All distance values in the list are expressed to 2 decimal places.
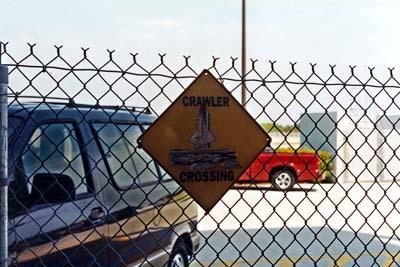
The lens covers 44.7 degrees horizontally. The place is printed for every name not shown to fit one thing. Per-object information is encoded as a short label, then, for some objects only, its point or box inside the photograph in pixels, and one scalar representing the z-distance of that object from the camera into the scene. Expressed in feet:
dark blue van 9.06
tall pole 58.75
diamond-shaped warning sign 6.95
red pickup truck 40.83
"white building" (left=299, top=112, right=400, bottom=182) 52.86
